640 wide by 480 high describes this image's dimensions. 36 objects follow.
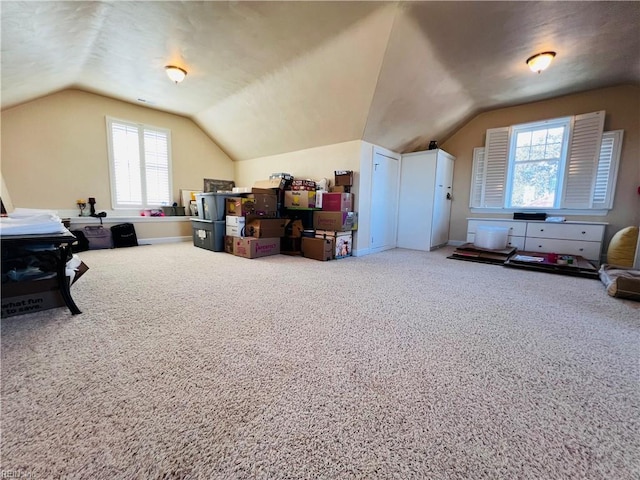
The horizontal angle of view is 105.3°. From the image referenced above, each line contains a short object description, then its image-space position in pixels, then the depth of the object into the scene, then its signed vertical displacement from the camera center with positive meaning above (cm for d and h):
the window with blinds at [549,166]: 385 +87
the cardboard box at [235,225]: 397 -31
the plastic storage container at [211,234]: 426 -50
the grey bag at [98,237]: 425 -60
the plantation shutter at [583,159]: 386 +93
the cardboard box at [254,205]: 388 +4
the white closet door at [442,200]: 469 +25
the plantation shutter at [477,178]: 492 +73
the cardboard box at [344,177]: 400 +54
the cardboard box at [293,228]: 421 -34
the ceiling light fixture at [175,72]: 334 +183
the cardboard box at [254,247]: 380 -63
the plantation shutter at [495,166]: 464 +94
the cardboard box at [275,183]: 419 +43
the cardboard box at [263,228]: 391 -33
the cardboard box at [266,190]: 390 +28
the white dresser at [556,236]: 364 -31
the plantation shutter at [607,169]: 375 +75
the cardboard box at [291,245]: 419 -64
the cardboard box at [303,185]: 404 +39
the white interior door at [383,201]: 436 +19
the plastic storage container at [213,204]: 421 +3
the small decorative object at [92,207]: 437 -8
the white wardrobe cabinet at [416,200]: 465 +24
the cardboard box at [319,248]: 372 -61
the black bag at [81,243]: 407 -68
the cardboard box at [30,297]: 158 -65
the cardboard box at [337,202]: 380 +12
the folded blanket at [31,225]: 151 -16
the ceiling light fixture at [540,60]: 293 +188
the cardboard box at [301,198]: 398 +17
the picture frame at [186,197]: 553 +18
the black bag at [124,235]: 453 -60
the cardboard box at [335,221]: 379 -18
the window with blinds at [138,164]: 465 +79
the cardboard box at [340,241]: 382 -50
